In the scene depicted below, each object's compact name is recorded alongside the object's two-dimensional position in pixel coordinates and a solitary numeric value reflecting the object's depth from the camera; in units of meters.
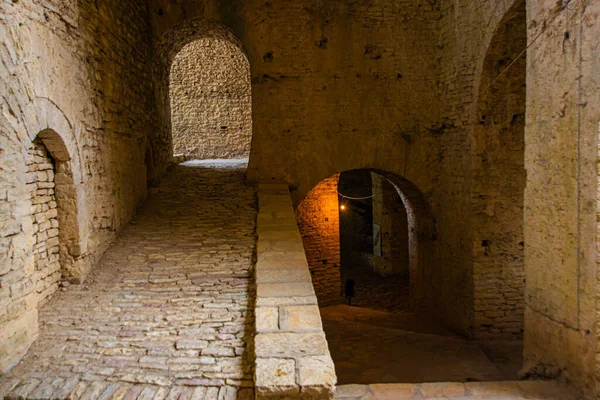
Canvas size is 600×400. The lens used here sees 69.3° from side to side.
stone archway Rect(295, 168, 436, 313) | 11.65
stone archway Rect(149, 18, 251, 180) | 8.24
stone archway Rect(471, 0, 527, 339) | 6.86
